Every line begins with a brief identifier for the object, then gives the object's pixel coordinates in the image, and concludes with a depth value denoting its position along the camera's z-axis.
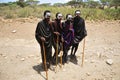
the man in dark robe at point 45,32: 2.68
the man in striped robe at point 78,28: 3.03
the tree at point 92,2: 18.17
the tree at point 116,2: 14.87
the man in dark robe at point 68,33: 2.93
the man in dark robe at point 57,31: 2.82
